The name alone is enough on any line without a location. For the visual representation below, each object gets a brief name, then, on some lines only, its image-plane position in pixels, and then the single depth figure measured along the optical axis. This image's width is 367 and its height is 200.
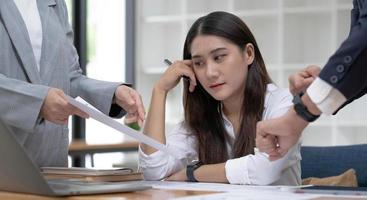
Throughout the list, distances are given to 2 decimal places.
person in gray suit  2.17
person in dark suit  1.76
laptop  1.81
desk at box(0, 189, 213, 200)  1.86
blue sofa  2.64
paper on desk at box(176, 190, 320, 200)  1.84
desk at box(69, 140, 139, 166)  4.17
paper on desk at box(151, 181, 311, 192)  1.99
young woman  2.51
